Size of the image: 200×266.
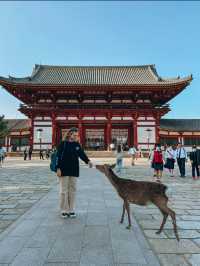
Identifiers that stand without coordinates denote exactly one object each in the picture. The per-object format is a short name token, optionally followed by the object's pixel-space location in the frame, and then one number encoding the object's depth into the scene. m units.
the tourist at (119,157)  12.96
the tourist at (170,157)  12.30
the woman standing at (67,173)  4.85
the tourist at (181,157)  11.79
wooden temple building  26.45
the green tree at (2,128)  25.94
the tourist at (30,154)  24.89
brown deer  3.90
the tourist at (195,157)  11.12
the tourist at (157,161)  10.72
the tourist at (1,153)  17.82
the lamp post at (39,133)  26.58
